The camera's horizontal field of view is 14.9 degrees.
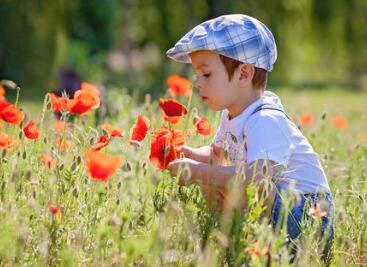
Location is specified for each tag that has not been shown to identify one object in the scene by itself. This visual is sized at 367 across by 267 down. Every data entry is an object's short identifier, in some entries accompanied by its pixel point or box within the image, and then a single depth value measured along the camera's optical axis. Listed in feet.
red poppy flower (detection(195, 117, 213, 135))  16.70
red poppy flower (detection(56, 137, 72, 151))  16.08
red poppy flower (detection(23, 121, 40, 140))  15.18
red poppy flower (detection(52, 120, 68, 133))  17.84
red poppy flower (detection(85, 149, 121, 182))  12.08
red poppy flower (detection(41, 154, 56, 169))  15.08
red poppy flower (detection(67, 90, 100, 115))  15.76
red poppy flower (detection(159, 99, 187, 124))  16.50
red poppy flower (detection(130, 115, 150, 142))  15.41
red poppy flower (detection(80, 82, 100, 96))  17.75
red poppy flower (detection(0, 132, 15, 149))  14.81
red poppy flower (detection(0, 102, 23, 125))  15.58
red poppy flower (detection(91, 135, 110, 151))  14.06
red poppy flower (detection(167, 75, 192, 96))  20.22
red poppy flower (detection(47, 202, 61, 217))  12.54
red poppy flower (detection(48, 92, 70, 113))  15.90
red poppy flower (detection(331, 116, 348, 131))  25.79
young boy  15.70
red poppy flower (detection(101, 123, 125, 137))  15.47
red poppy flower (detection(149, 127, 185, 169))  14.53
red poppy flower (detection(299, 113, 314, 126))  22.85
